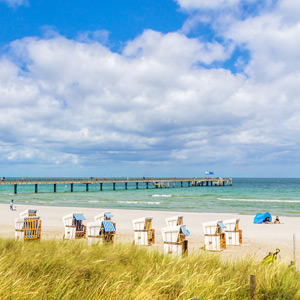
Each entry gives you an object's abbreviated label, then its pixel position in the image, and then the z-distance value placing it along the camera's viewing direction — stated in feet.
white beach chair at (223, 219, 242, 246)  42.22
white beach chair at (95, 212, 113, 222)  47.50
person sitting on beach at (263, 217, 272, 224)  67.03
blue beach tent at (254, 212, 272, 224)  66.71
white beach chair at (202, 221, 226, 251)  37.70
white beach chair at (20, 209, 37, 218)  49.55
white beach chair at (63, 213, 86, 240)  44.55
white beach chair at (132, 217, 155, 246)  40.31
